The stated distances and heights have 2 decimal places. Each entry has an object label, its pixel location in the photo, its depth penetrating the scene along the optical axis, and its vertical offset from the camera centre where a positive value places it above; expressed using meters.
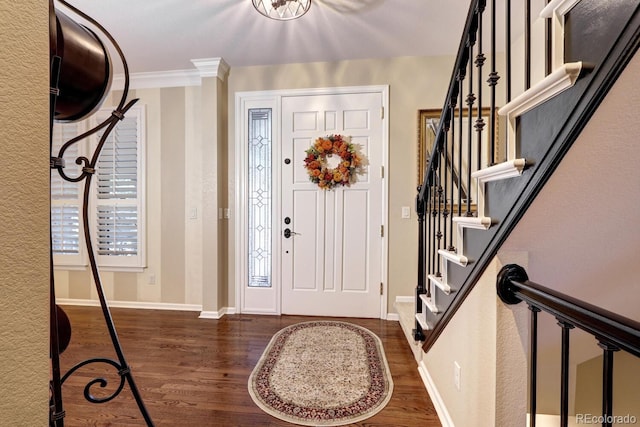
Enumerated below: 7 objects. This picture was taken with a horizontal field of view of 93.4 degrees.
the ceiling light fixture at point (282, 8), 2.19 +1.51
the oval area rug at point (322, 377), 1.73 -1.14
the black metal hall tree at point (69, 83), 0.74 +0.35
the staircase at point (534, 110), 0.68 +0.29
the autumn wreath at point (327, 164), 3.11 +0.51
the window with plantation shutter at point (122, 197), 3.45 +0.14
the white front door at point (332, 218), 3.16 -0.08
